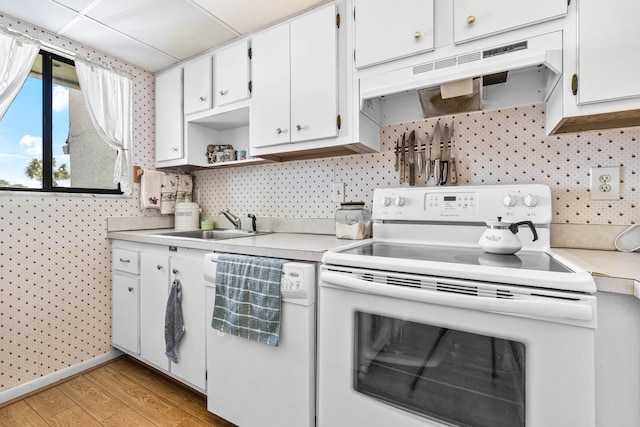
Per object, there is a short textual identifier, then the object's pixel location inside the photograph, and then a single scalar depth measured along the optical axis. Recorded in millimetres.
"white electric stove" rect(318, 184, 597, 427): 801
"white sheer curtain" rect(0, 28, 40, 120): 1724
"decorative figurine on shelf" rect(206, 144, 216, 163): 2428
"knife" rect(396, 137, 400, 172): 1785
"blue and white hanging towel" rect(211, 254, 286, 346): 1323
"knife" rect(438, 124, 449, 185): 1637
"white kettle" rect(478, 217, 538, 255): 1130
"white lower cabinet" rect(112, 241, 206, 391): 1679
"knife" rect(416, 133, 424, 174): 1719
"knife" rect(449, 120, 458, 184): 1628
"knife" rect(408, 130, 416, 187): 1721
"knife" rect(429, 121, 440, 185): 1648
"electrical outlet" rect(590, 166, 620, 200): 1318
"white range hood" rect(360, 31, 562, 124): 1150
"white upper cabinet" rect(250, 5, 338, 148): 1646
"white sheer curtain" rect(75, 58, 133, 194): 2152
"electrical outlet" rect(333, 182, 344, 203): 1977
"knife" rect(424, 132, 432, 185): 1682
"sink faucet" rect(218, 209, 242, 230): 2361
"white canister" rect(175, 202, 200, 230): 2525
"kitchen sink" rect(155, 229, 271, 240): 2171
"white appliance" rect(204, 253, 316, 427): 1259
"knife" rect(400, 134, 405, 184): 1760
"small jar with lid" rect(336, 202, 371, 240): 1641
